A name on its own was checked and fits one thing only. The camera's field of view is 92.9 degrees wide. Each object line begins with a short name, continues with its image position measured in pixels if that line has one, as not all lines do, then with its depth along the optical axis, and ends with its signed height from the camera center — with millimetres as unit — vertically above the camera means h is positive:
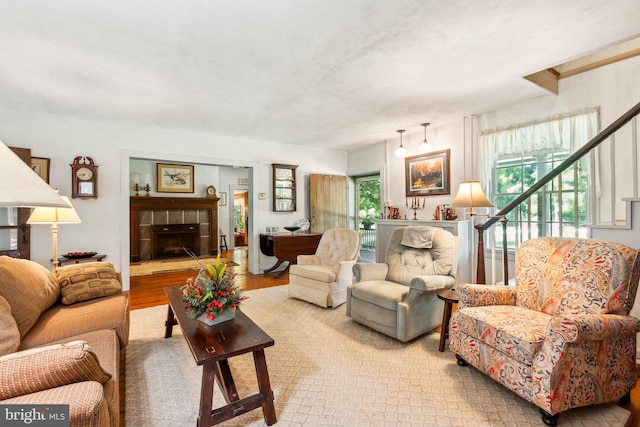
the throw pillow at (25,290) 1682 -443
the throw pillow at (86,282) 2258 -503
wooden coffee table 1473 -685
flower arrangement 1827 -479
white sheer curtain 3178 +875
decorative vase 1842 -633
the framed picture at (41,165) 3721 +643
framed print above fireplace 7246 +924
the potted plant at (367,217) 6254 -58
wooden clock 3938 +510
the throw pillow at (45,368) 927 -482
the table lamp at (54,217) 2855 +4
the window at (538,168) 3258 +537
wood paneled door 5867 +255
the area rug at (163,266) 5684 -1026
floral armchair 1523 -646
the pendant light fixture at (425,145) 4395 +997
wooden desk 4984 -517
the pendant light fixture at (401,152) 4531 +922
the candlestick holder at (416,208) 4879 +92
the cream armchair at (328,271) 3361 -642
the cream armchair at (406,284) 2439 -631
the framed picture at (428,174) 4508 +625
